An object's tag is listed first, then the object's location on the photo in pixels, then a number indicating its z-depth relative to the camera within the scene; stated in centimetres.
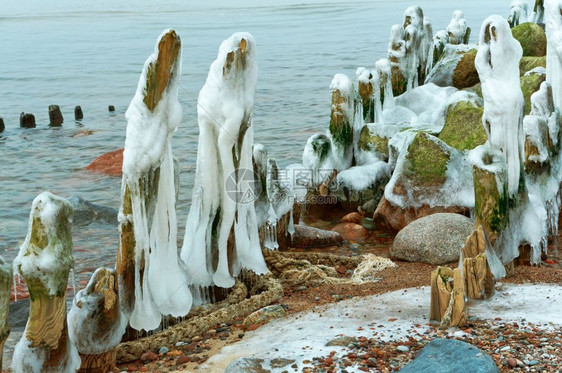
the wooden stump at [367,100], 1544
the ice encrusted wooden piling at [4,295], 526
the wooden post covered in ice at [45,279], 605
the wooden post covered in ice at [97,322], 653
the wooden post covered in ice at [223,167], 793
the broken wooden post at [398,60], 1797
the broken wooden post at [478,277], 745
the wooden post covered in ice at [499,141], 880
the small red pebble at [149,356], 696
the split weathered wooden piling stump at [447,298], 674
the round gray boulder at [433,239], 1011
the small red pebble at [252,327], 741
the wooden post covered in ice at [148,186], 718
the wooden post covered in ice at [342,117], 1402
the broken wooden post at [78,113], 2414
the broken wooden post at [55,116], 2317
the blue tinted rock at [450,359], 560
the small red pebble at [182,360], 673
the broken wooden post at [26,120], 2277
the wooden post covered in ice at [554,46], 1184
